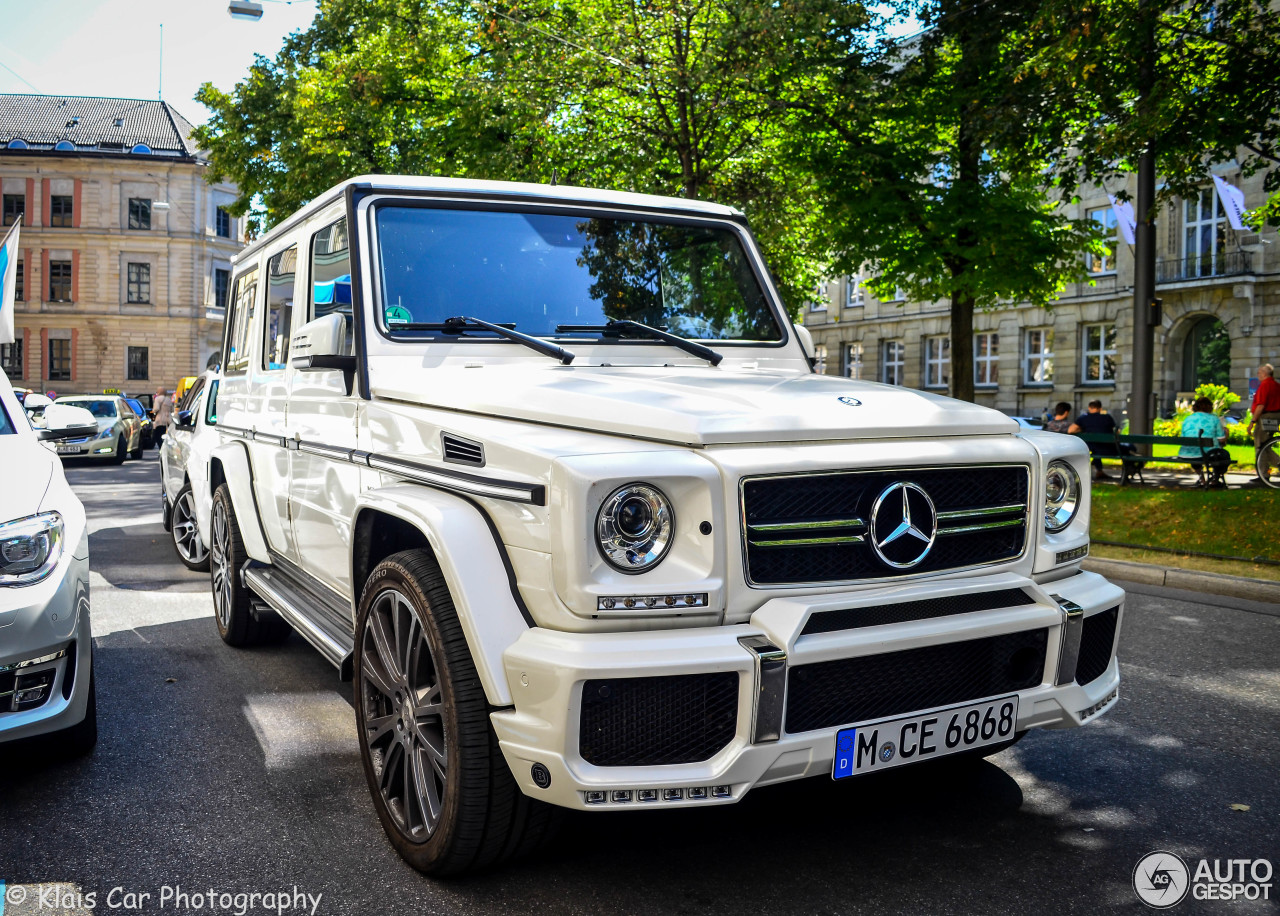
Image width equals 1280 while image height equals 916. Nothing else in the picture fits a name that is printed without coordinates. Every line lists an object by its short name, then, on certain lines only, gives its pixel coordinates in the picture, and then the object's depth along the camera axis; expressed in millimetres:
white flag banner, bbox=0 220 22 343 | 16078
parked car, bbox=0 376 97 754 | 3564
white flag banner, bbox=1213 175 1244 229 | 19703
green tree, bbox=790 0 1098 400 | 14250
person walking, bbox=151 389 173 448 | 29738
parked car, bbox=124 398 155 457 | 30916
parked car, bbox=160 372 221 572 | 6793
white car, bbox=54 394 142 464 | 23734
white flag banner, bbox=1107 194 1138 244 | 20188
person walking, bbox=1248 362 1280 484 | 15516
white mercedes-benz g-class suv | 2662
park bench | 13602
